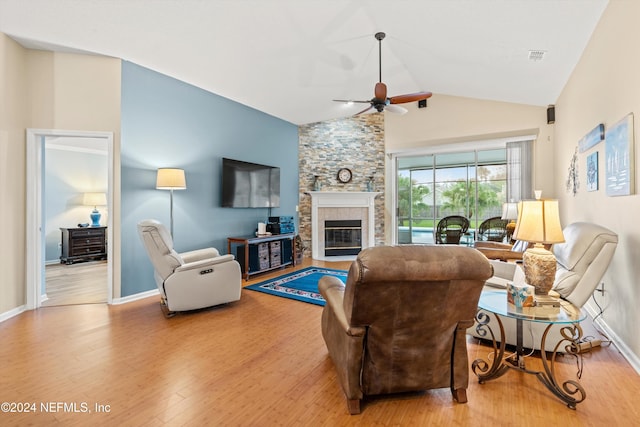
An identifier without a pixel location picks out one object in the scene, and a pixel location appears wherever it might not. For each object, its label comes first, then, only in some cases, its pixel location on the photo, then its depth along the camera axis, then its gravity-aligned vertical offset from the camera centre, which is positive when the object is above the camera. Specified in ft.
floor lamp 13.00 +1.52
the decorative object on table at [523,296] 6.52 -1.75
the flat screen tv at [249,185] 16.90 +1.79
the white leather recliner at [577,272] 7.50 -1.46
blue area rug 13.15 -3.43
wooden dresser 20.23 -1.99
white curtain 18.81 +2.75
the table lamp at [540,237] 6.75 -0.50
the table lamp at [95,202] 22.20 +0.93
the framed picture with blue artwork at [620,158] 7.62 +1.52
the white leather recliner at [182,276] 10.66 -2.19
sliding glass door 21.43 +1.86
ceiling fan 12.96 +5.05
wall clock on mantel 23.39 +3.03
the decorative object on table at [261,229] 18.41 -0.86
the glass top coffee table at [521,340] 5.99 -2.72
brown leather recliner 4.95 -1.85
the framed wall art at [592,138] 9.69 +2.65
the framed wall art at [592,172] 10.44 +1.52
